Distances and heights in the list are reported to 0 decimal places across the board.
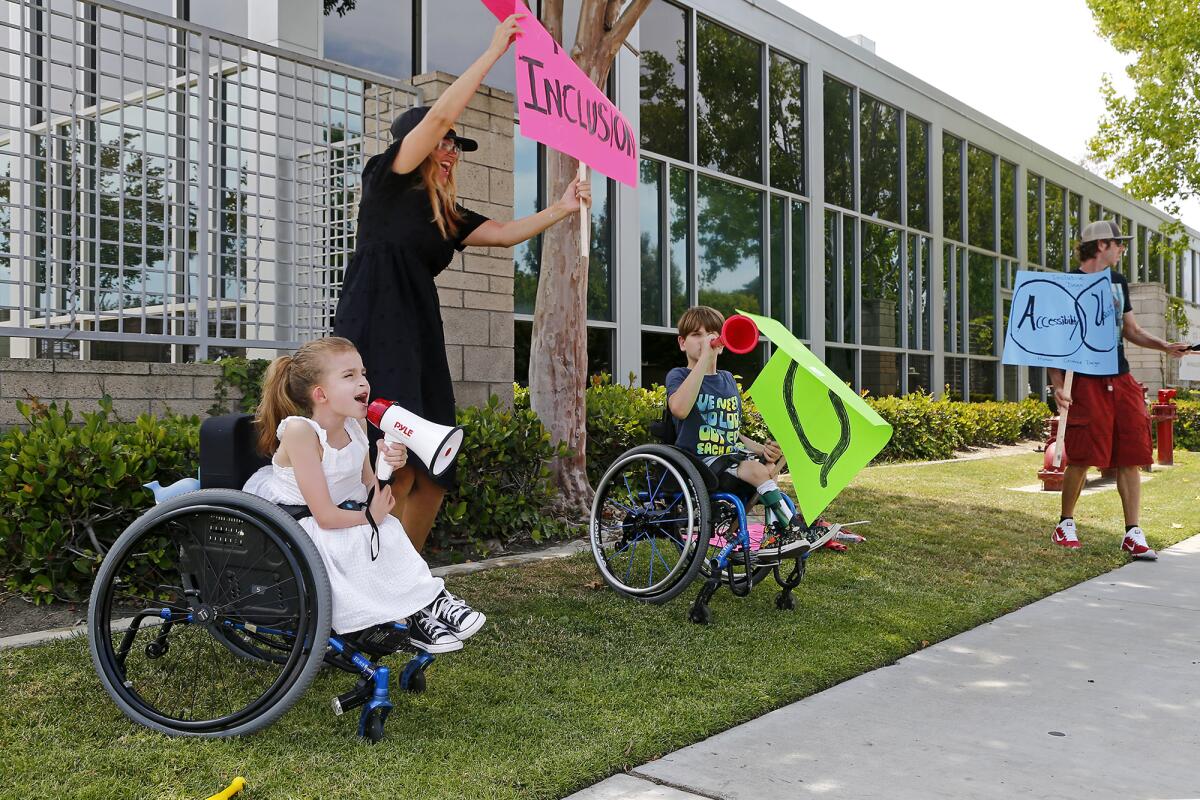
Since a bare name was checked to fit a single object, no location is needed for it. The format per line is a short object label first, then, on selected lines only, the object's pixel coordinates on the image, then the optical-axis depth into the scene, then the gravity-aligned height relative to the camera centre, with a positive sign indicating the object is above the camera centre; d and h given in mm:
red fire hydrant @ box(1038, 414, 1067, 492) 9320 -720
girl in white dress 2740 -278
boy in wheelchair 4172 -141
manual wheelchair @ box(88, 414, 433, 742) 2623 -573
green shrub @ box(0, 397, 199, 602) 4004 -403
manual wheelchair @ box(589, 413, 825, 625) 4070 -545
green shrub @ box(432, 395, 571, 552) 5523 -505
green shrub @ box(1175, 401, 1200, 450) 16609 -438
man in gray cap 6031 -136
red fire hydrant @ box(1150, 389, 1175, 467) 12914 -381
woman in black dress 3416 +433
